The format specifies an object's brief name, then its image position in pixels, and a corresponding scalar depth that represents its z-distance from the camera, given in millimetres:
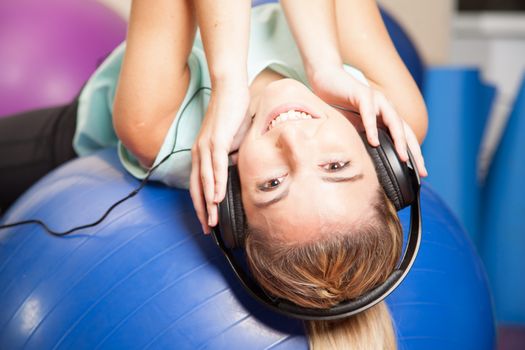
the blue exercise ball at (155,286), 1120
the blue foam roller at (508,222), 1702
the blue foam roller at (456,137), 1789
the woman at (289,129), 1108
